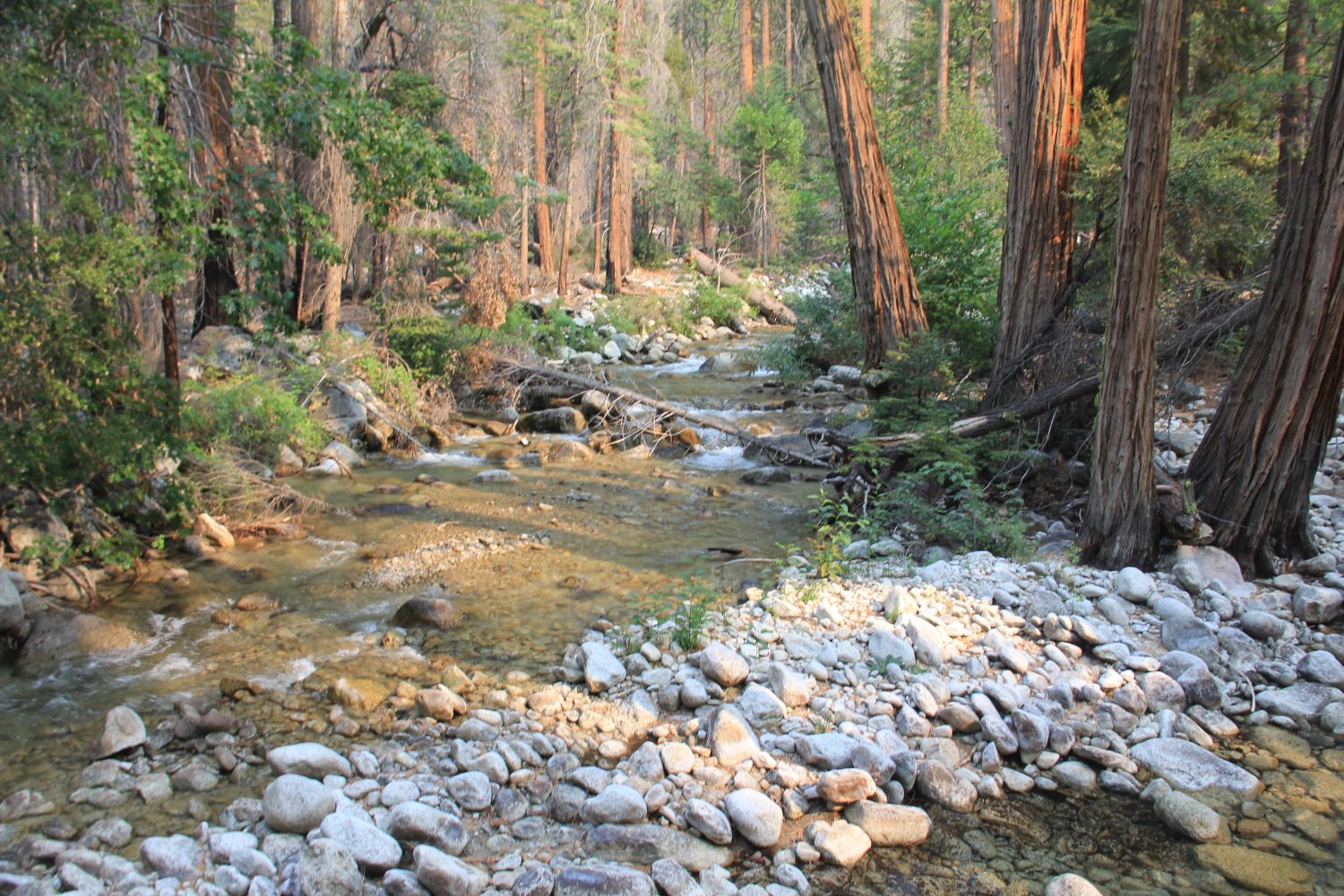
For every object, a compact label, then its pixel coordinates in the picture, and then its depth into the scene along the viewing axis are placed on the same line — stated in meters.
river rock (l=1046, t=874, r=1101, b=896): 3.30
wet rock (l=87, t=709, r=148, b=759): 4.26
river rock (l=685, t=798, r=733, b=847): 3.64
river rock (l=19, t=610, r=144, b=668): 5.36
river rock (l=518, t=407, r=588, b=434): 12.09
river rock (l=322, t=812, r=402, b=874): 3.38
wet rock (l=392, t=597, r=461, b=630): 5.89
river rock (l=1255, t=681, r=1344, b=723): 4.59
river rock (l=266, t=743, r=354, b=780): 4.02
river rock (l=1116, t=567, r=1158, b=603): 5.46
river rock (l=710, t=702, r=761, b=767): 4.14
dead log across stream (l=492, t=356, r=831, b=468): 10.11
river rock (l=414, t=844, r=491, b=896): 3.25
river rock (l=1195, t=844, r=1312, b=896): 3.39
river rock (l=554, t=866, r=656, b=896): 3.26
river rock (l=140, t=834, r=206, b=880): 3.30
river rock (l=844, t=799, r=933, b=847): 3.69
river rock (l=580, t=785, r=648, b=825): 3.74
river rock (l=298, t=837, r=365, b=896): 3.22
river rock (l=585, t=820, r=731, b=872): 3.52
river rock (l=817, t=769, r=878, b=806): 3.84
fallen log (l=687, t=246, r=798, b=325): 22.94
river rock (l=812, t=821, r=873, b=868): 3.55
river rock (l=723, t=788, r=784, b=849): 3.64
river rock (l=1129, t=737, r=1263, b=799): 4.03
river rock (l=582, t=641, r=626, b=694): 4.88
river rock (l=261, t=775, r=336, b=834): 3.59
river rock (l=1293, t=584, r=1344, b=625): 5.22
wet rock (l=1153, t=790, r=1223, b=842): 3.71
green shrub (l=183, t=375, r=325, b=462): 8.77
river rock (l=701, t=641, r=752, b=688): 4.83
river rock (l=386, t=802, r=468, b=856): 3.55
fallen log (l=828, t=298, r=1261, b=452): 6.34
